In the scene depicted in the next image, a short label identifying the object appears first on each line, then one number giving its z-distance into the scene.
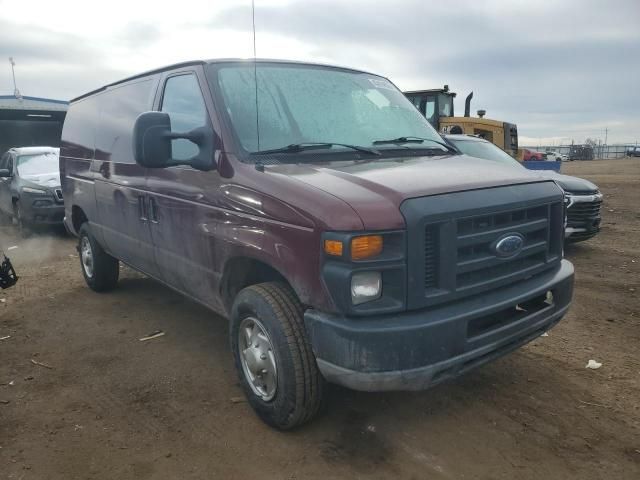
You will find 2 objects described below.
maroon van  2.49
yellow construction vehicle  14.72
